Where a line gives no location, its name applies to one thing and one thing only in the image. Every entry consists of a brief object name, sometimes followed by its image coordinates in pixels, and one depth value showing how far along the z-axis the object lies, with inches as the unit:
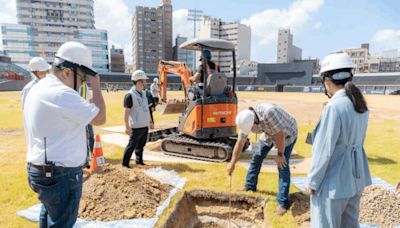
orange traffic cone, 213.2
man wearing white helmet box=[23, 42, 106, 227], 80.2
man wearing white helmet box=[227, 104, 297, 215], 136.9
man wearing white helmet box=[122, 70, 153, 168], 215.3
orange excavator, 256.5
